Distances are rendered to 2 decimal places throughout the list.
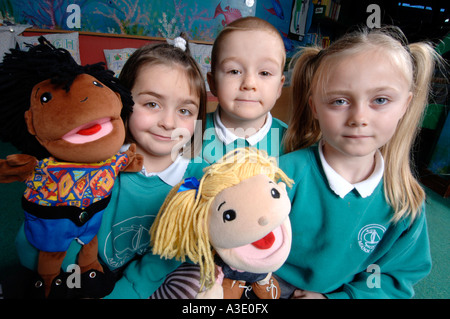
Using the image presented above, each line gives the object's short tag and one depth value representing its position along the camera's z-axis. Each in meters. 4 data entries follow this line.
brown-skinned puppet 0.46
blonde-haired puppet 0.40
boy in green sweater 0.71
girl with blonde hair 0.58
